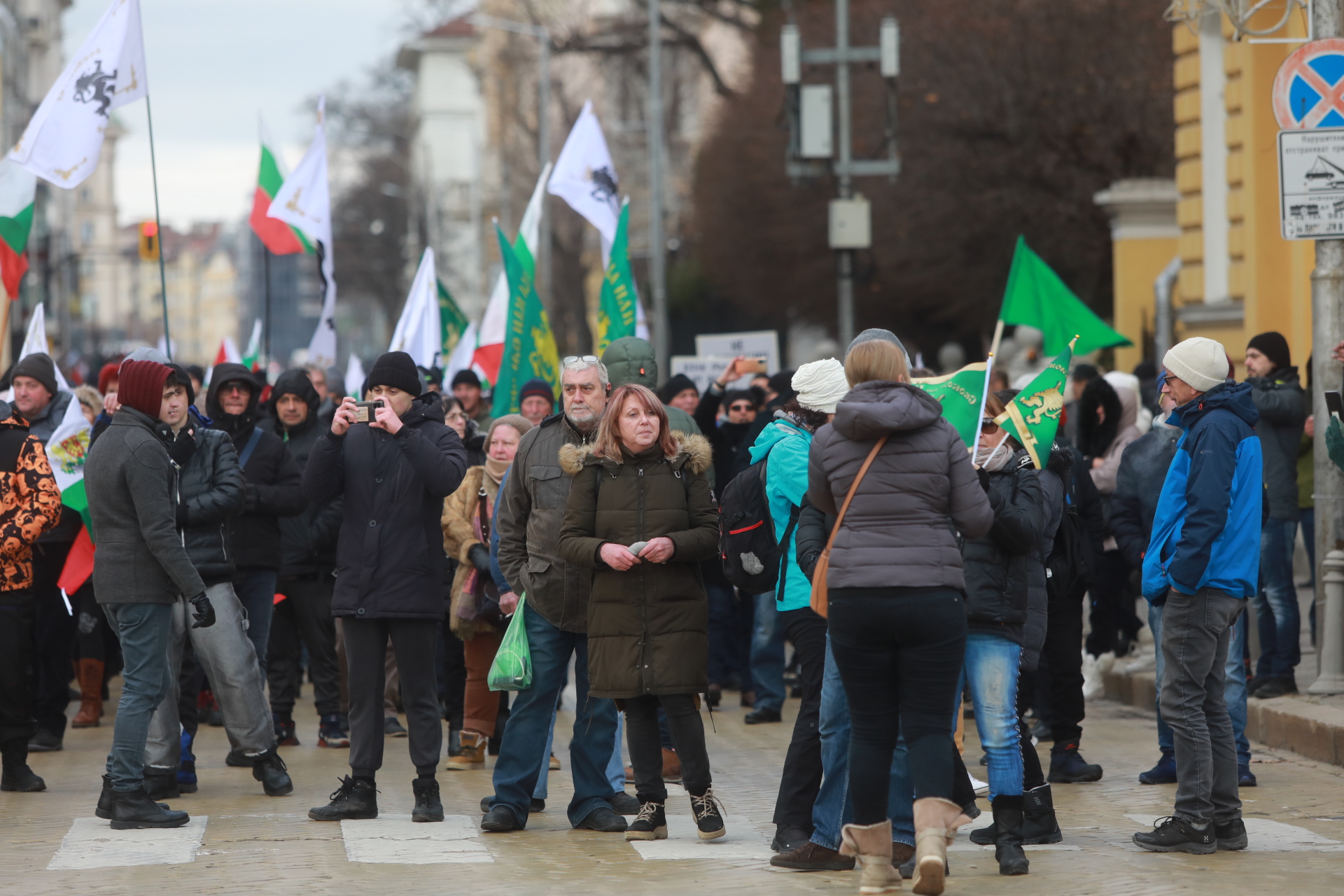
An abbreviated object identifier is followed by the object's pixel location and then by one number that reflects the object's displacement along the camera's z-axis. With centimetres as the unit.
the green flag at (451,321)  3369
